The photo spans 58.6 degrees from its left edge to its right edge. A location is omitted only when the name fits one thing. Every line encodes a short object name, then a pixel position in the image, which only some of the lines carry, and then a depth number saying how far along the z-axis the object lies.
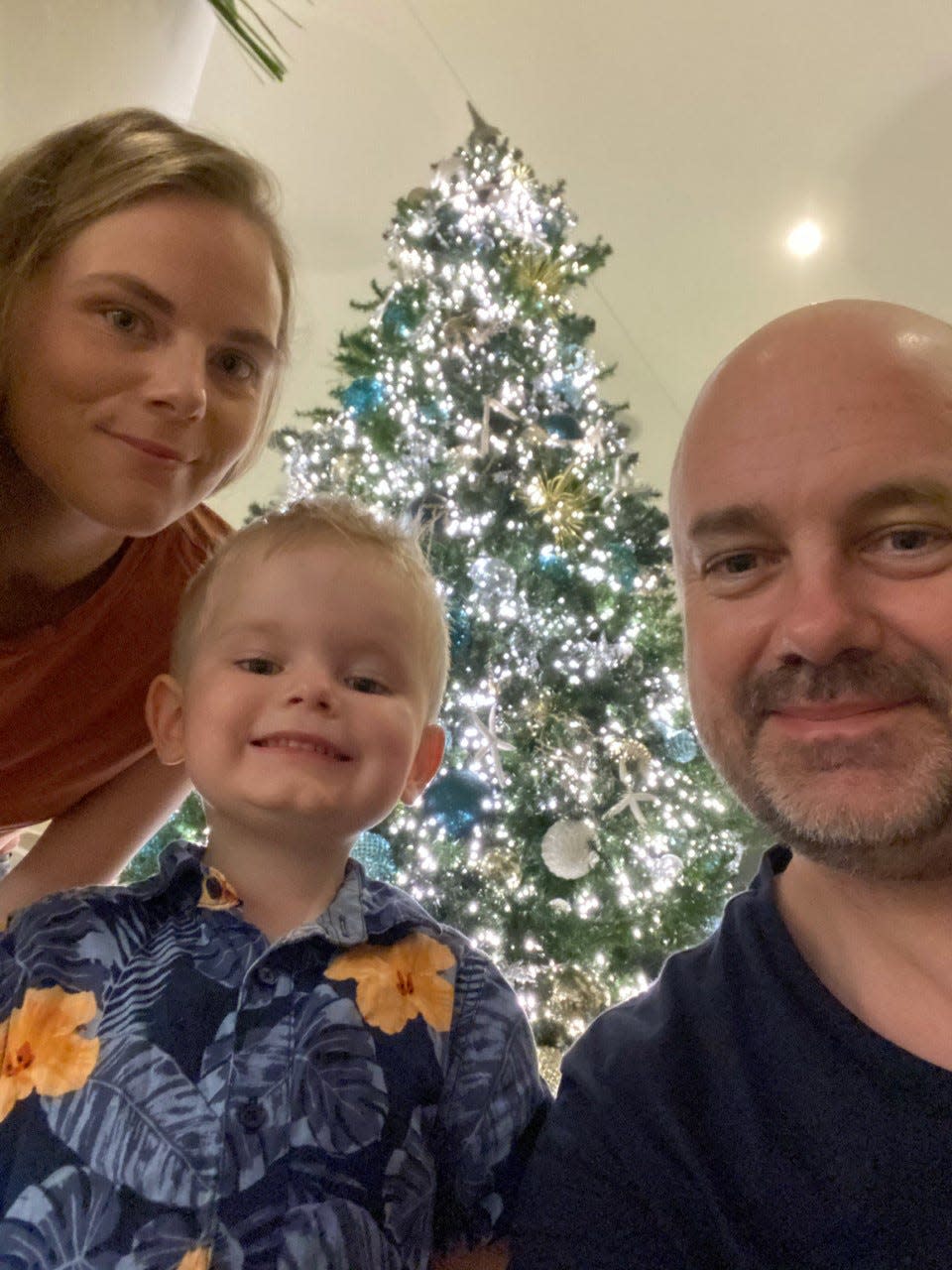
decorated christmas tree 1.72
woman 0.85
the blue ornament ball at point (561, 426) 1.92
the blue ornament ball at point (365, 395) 2.02
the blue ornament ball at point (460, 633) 1.77
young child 0.61
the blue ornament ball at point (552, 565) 1.83
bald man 0.61
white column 1.43
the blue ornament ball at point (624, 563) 1.87
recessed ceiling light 2.79
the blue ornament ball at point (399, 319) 2.04
